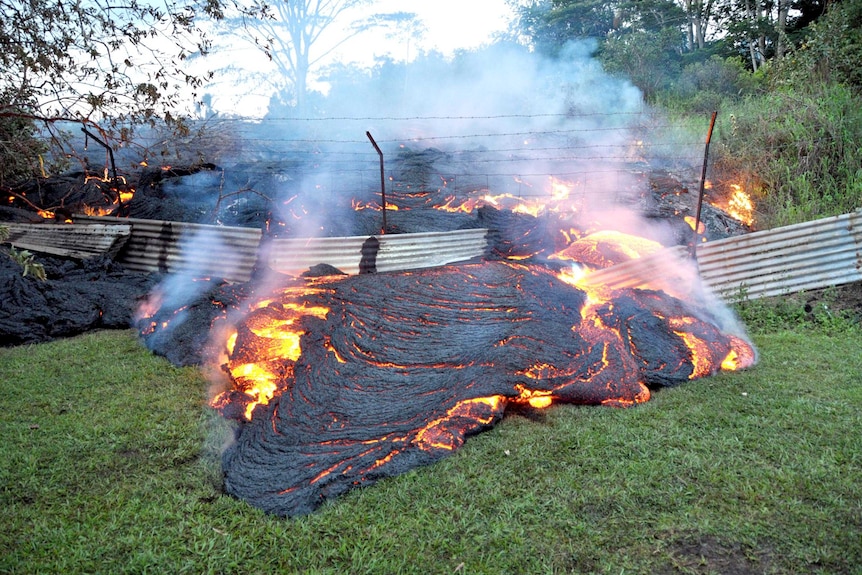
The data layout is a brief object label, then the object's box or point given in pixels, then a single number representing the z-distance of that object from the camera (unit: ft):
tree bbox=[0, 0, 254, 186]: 14.55
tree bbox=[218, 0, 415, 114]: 66.85
